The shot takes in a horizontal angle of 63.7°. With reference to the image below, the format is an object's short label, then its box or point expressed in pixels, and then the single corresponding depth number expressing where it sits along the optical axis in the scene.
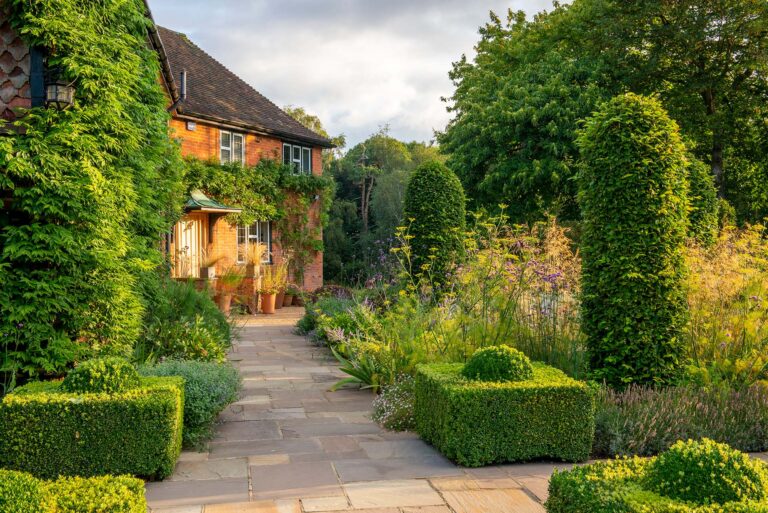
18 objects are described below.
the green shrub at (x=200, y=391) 5.12
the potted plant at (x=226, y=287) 14.80
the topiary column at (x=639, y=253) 5.87
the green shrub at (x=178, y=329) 7.27
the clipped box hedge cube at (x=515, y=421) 4.58
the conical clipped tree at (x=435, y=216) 11.26
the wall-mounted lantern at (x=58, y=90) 5.45
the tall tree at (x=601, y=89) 18.39
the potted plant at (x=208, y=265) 16.17
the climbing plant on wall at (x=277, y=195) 17.27
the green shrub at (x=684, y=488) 2.45
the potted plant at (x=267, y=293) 16.77
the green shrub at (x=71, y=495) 2.53
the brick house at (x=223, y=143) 16.39
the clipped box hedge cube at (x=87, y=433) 4.06
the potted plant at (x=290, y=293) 18.59
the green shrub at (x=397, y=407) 5.72
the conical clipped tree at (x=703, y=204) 12.95
